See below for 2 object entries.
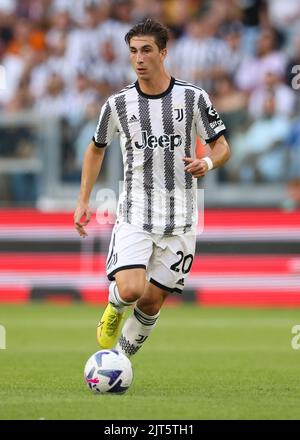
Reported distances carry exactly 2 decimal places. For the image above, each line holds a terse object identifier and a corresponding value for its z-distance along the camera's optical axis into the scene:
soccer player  16.64
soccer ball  15.70
